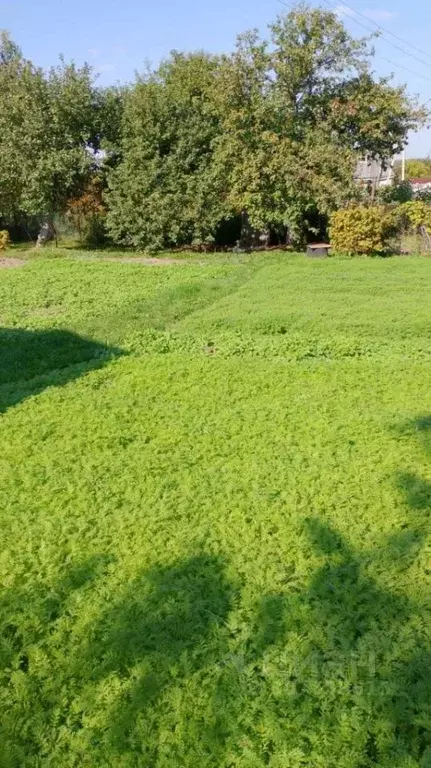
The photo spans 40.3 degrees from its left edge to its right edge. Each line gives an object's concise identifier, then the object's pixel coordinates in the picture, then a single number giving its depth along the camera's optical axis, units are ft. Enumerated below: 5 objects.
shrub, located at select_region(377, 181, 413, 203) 53.21
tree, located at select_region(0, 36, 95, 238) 52.21
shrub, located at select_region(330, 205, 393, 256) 46.16
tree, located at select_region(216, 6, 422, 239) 49.06
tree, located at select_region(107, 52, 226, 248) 51.80
